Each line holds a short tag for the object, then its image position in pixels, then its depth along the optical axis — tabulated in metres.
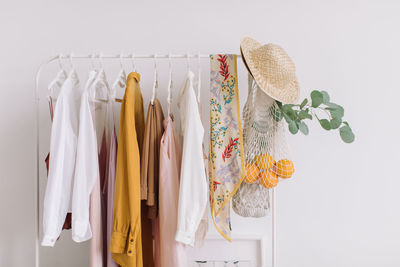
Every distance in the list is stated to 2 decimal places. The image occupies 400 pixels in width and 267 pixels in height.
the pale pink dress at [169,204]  1.39
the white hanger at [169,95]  1.45
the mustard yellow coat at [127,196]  1.32
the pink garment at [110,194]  1.45
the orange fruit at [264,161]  1.48
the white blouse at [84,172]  1.32
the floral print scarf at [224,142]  1.44
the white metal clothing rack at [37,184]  1.59
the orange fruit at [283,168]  1.49
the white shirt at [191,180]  1.33
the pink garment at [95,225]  1.39
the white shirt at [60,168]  1.32
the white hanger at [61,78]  1.52
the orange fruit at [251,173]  1.48
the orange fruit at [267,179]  1.48
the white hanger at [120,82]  1.52
